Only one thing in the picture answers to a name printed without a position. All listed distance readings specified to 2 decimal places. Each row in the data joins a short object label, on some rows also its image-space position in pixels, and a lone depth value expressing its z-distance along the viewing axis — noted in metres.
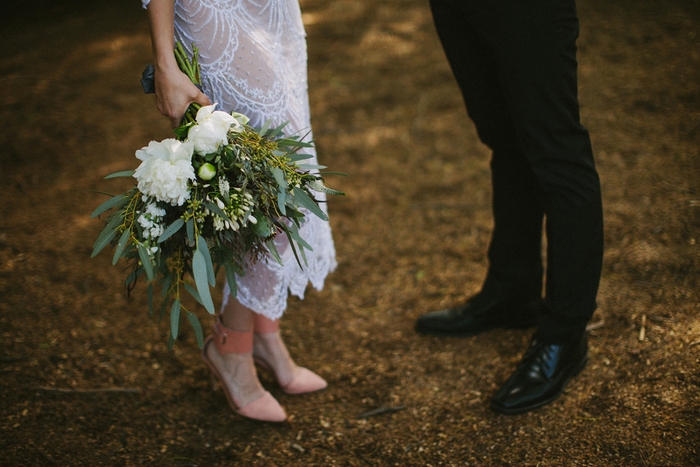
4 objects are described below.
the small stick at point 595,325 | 2.15
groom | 1.52
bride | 1.45
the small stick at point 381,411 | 1.93
